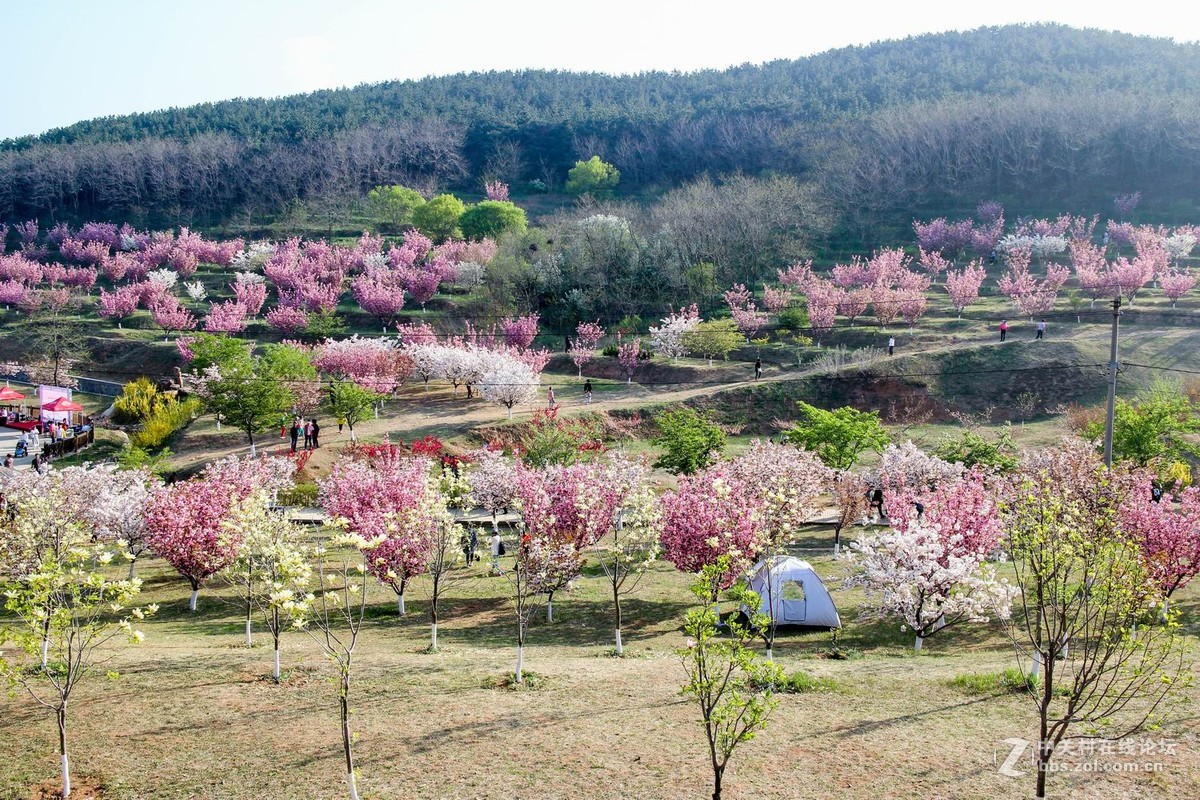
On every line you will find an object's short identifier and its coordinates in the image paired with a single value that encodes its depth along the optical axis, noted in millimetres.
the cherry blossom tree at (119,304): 70875
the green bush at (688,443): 30750
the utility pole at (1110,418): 24031
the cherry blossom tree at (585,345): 52656
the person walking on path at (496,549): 23656
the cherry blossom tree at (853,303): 58906
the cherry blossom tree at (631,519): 16672
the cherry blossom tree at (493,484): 27156
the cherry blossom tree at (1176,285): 56375
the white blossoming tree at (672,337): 53000
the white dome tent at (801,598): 20141
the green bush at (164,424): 41031
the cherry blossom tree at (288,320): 64062
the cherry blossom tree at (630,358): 51284
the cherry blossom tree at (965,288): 58781
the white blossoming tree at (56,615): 10500
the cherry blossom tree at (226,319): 62906
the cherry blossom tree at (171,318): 65312
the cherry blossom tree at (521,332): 55062
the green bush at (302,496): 32312
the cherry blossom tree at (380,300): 65375
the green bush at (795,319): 58906
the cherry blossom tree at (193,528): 21047
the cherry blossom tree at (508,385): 41844
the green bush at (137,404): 45375
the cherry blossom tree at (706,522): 18250
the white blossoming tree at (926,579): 17453
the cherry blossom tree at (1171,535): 18500
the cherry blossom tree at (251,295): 70688
